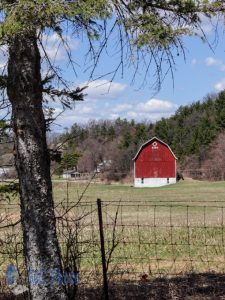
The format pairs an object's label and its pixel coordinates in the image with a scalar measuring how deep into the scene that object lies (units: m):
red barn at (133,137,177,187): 71.38
